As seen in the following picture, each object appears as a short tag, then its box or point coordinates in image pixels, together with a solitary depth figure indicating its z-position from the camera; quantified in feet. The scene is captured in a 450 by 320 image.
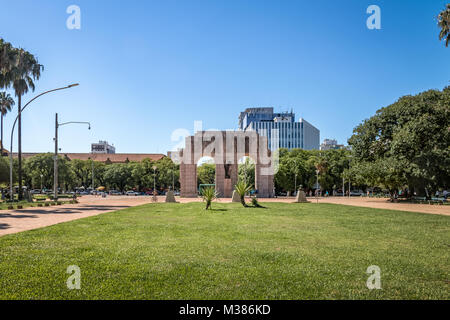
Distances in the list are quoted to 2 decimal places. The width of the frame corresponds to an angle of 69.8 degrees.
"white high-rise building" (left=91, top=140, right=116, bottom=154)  602.03
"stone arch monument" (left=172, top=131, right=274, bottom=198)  166.20
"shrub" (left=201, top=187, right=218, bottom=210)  76.87
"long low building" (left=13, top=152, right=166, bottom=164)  427.33
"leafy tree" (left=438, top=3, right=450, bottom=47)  78.12
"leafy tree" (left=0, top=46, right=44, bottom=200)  105.19
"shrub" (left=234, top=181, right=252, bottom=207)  90.17
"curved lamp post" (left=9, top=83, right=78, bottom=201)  82.27
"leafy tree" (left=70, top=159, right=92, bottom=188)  307.74
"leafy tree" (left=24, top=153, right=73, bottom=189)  225.43
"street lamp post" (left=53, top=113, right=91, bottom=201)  108.68
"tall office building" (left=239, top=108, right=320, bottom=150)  458.91
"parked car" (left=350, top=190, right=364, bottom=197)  270.65
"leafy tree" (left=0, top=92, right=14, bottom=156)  155.63
